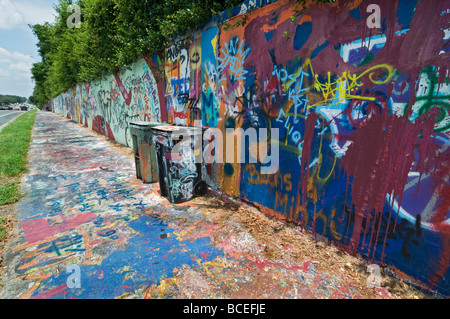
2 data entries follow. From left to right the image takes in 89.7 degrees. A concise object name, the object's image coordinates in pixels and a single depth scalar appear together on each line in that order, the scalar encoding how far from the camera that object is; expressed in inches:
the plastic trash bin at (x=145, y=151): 187.9
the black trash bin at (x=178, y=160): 147.1
